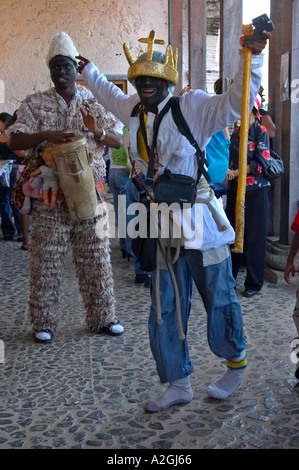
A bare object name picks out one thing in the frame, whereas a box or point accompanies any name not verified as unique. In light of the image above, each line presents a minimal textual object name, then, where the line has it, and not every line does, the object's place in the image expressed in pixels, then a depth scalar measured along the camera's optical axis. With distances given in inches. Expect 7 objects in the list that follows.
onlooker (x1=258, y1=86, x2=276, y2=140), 233.5
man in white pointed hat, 159.8
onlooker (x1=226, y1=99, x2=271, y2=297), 209.3
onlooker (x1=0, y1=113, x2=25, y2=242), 339.9
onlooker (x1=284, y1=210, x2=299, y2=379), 132.6
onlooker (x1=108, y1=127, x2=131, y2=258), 275.9
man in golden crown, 115.7
